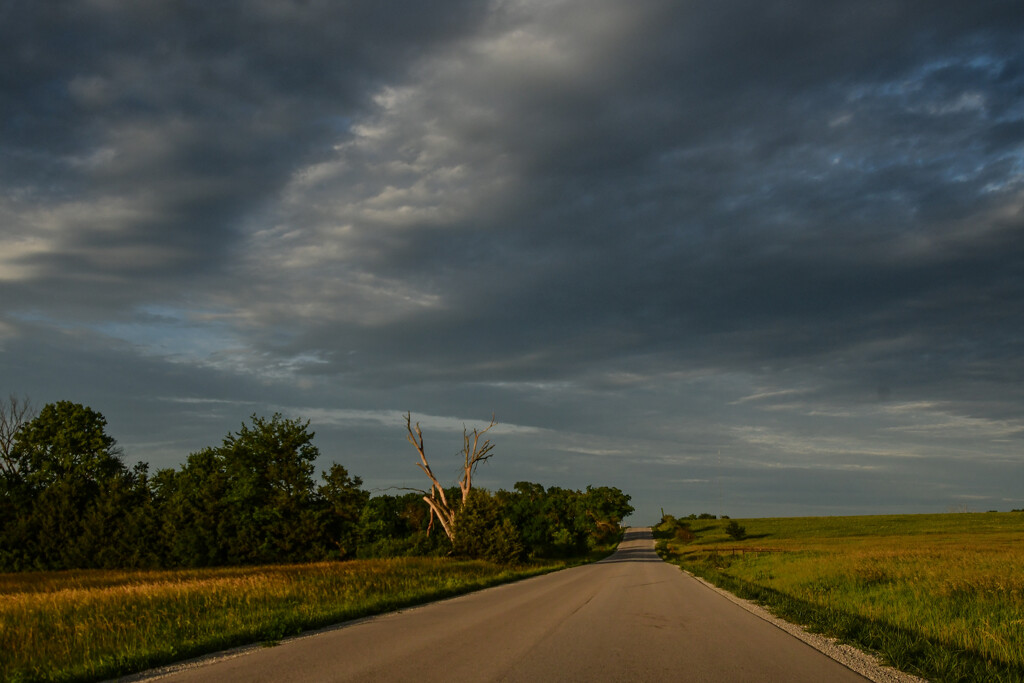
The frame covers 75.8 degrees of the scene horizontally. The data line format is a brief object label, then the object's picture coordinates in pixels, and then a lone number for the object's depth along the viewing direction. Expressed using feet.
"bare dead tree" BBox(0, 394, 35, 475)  190.49
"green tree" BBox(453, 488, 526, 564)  133.69
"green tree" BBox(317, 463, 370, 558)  160.97
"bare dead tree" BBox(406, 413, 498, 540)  166.40
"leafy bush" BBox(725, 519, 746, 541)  353.92
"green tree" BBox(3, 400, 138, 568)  168.66
